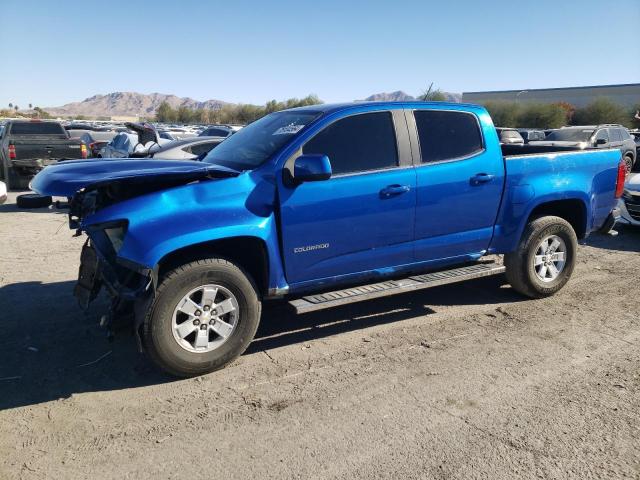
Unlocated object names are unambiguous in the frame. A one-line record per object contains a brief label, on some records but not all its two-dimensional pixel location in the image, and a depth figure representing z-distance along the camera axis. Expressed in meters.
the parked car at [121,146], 12.44
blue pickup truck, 3.73
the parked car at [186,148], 9.75
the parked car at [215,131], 23.82
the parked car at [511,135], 18.81
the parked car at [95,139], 16.41
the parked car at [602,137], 16.08
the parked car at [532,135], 23.98
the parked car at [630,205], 8.83
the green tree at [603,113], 50.84
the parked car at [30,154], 12.55
